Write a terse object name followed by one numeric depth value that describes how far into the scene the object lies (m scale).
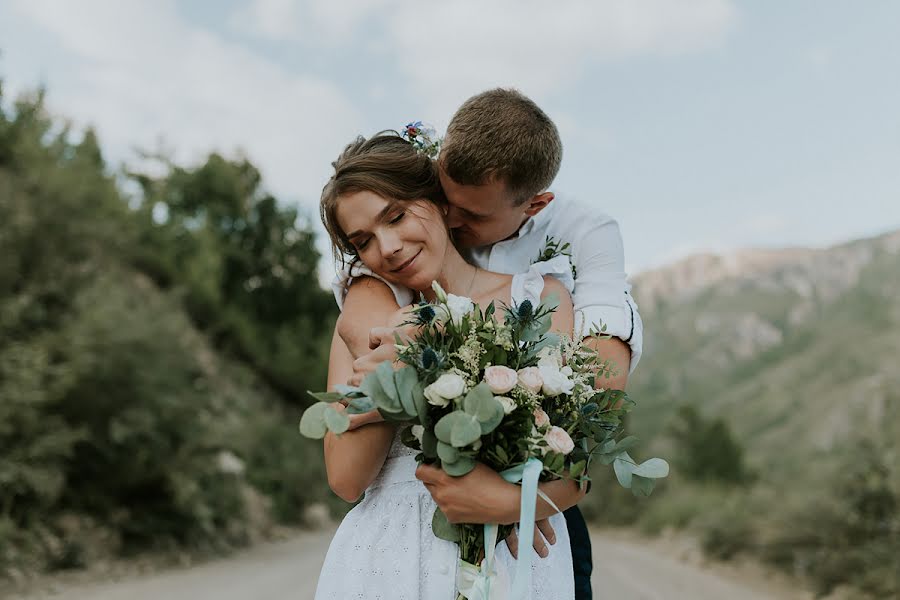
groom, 2.34
